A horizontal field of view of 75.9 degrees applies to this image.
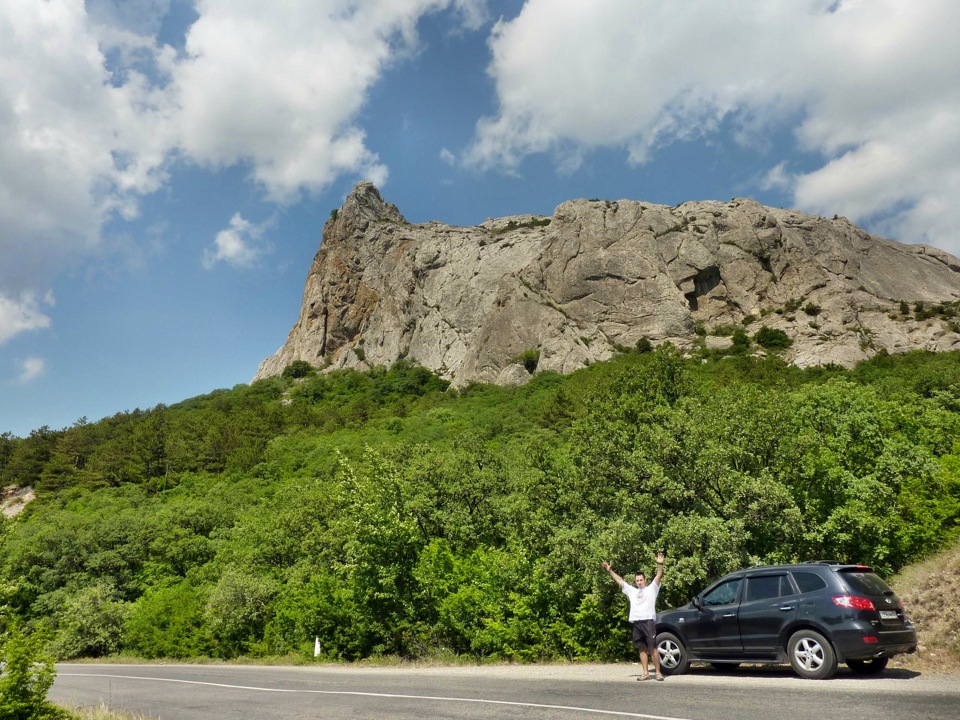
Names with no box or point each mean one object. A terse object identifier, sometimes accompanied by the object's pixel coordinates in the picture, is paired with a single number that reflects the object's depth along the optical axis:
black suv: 9.64
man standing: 11.45
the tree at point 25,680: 9.72
